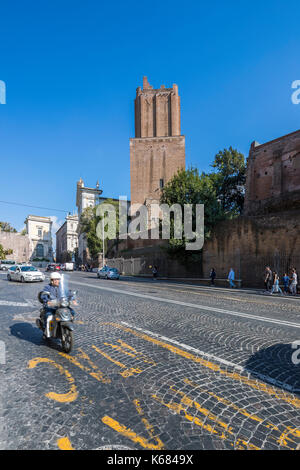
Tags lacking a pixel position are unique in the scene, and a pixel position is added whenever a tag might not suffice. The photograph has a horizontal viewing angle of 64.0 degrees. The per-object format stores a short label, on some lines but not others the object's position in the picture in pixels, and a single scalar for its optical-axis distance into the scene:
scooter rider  4.78
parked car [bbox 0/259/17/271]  40.03
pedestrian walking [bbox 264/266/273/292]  15.49
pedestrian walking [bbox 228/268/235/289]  18.39
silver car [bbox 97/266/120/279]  25.77
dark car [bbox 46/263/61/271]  37.12
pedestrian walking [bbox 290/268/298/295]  14.69
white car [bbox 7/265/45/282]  18.83
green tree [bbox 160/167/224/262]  22.03
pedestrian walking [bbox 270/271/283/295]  14.74
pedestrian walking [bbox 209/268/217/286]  20.11
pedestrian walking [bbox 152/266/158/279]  26.49
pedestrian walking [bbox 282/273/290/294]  15.18
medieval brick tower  45.94
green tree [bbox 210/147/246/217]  38.75
